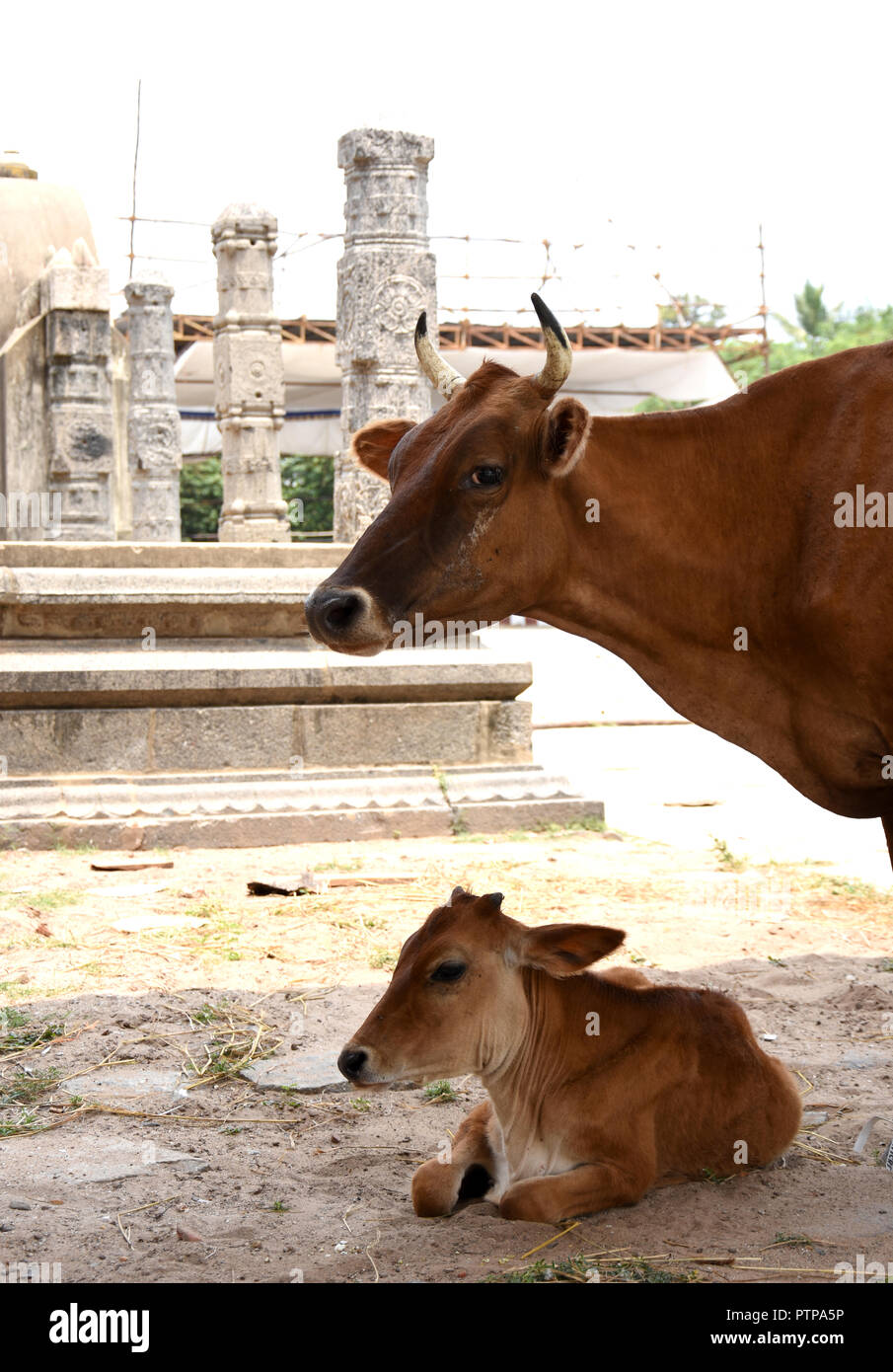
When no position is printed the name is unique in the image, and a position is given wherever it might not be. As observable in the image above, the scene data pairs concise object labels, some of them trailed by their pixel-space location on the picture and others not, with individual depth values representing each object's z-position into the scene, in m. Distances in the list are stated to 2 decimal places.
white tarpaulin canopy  29.28
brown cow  3.33
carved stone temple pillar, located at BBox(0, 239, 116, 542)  12.54
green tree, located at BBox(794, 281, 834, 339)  57.12
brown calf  3.48
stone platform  8.39
